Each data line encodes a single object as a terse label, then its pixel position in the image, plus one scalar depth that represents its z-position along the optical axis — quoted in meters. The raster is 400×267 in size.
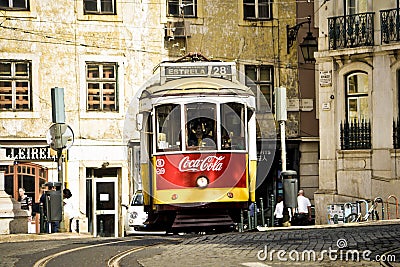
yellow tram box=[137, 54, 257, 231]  25.30
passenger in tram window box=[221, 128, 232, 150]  25.58
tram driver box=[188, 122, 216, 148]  25.48
